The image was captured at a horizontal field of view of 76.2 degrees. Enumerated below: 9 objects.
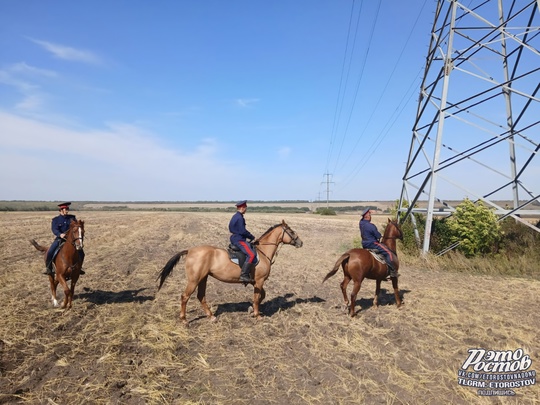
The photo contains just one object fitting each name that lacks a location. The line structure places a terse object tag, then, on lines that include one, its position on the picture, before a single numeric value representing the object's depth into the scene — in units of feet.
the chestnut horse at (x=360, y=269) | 30.12
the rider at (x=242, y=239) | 28.91
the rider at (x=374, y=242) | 32.40
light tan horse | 28.07
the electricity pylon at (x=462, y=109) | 45.65
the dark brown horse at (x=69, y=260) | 29.66
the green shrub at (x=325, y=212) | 249.26
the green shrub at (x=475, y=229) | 49.24
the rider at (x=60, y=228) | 30.50
